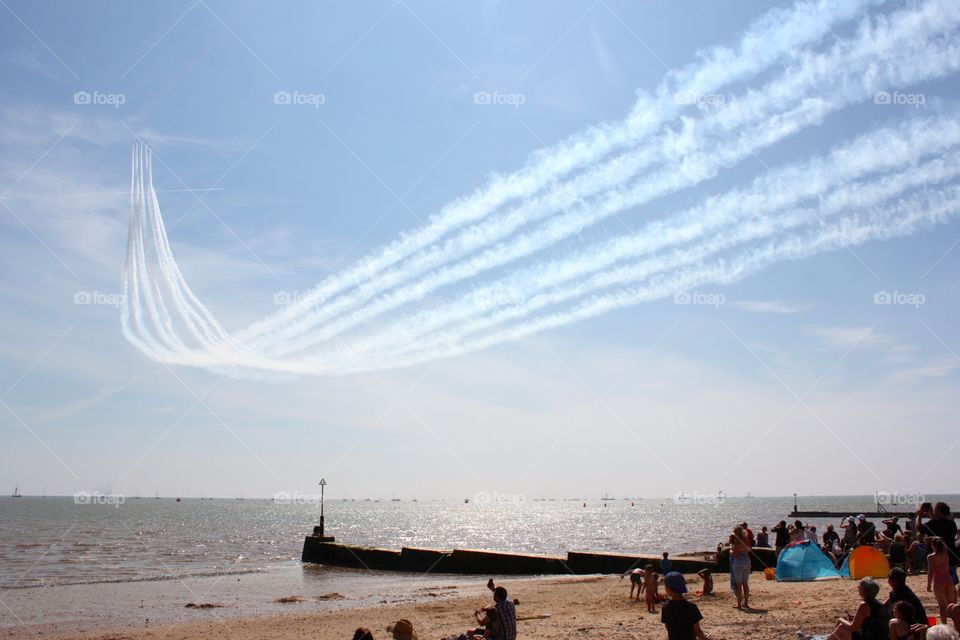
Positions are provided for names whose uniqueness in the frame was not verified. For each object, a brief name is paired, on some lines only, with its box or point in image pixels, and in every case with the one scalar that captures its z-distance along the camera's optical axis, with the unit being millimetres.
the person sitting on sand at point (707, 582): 20125
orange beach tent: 19780
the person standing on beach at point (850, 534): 23859
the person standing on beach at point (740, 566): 17156
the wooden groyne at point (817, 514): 121188
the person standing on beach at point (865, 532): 22922
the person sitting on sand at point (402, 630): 10422
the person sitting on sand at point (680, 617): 8828
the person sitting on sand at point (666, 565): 22672
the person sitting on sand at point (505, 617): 11703
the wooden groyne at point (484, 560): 29594
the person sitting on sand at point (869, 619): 9320
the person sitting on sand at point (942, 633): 8062
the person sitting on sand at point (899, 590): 9625
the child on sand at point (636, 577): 21641
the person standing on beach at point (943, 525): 12852
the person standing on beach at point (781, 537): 25752
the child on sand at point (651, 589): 18938
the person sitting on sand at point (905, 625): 8992
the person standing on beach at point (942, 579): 12047
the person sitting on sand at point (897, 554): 18859
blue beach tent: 21578
